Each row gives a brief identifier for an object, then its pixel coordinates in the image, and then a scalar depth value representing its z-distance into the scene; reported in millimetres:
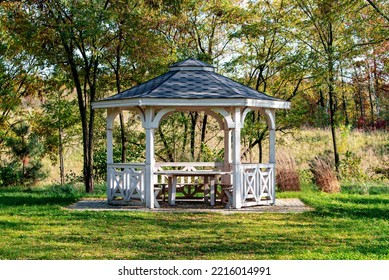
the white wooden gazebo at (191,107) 13359
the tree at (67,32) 16547
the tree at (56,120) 20000
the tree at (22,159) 19891
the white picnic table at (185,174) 13828
